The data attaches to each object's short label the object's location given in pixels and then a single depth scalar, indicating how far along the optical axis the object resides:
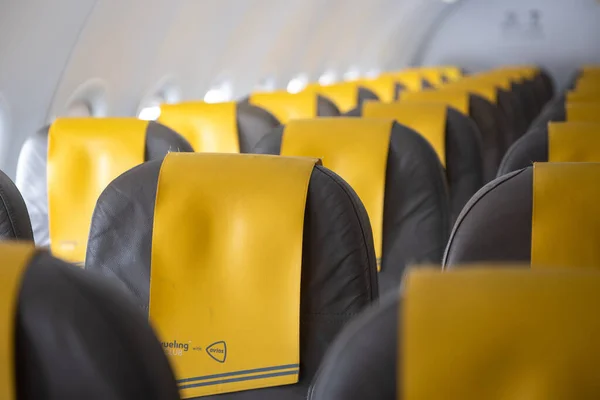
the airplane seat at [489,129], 5.60
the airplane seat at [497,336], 1.14
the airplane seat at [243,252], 2.26
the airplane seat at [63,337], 1.19
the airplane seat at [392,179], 3.19
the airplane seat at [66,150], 3.59
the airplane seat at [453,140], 4.20
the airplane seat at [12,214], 2.36
